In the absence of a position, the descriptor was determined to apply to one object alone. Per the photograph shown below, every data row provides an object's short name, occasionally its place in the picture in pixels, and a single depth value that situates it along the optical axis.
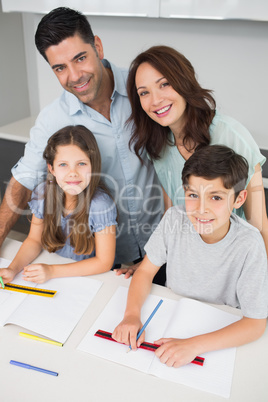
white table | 0.77
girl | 1.23
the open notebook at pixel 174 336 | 0.81
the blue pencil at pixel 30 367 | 0.81
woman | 1.16
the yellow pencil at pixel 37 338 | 0.89
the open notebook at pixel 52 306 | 0.93
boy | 0.90
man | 1.25
